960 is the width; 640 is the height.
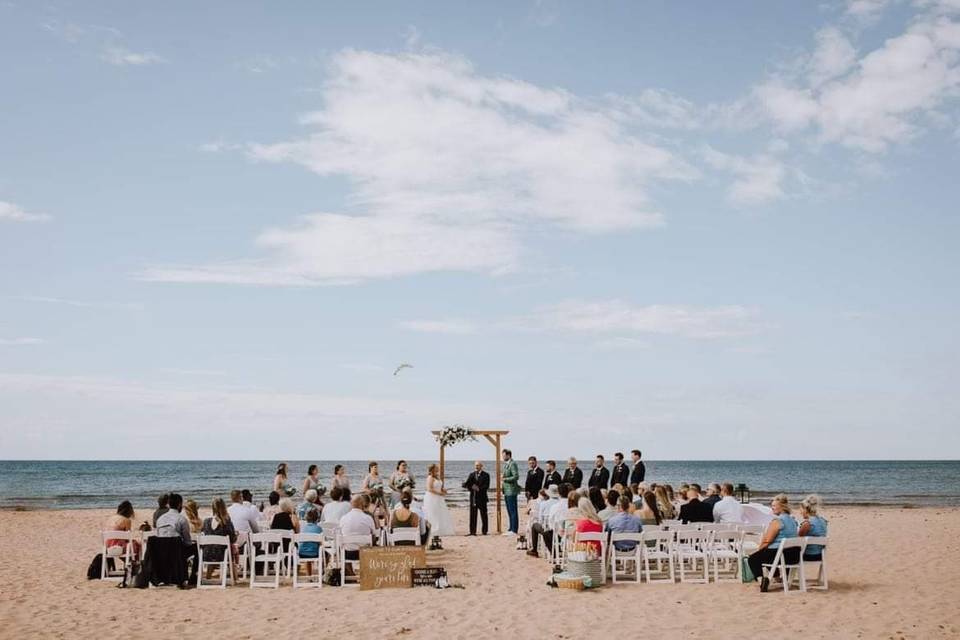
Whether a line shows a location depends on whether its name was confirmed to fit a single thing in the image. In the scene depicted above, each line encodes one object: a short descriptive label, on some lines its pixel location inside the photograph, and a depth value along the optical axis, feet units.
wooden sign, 33.88
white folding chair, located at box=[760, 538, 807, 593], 32.07
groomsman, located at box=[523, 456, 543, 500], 55.01
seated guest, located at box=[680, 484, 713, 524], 40.24
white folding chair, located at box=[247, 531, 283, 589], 34.65
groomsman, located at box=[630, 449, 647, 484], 49.70
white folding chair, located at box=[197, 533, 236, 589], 34.30
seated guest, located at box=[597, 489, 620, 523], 38.27
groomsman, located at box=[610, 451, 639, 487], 50.42
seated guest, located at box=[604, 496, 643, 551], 36.06
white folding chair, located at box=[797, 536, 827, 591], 32.04
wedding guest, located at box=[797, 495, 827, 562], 33.17
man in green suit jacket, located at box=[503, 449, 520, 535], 54.90
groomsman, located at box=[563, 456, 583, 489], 52.29
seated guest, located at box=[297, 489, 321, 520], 38.96
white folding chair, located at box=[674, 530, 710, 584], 35.63
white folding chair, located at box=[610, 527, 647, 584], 35.32
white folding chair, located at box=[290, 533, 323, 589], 35.12
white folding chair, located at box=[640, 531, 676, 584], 35.22
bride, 50.42
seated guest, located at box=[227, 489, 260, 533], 37.65
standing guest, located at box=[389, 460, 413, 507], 48.21
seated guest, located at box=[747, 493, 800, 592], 33.30
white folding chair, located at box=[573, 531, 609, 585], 34.99
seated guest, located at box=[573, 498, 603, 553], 35.40
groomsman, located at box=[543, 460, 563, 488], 52.51
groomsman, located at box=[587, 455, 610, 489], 52.63
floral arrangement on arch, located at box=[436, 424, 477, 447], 58.34
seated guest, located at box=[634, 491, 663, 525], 39.50
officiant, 56.13
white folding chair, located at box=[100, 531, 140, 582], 35.60
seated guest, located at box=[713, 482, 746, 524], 39.55
